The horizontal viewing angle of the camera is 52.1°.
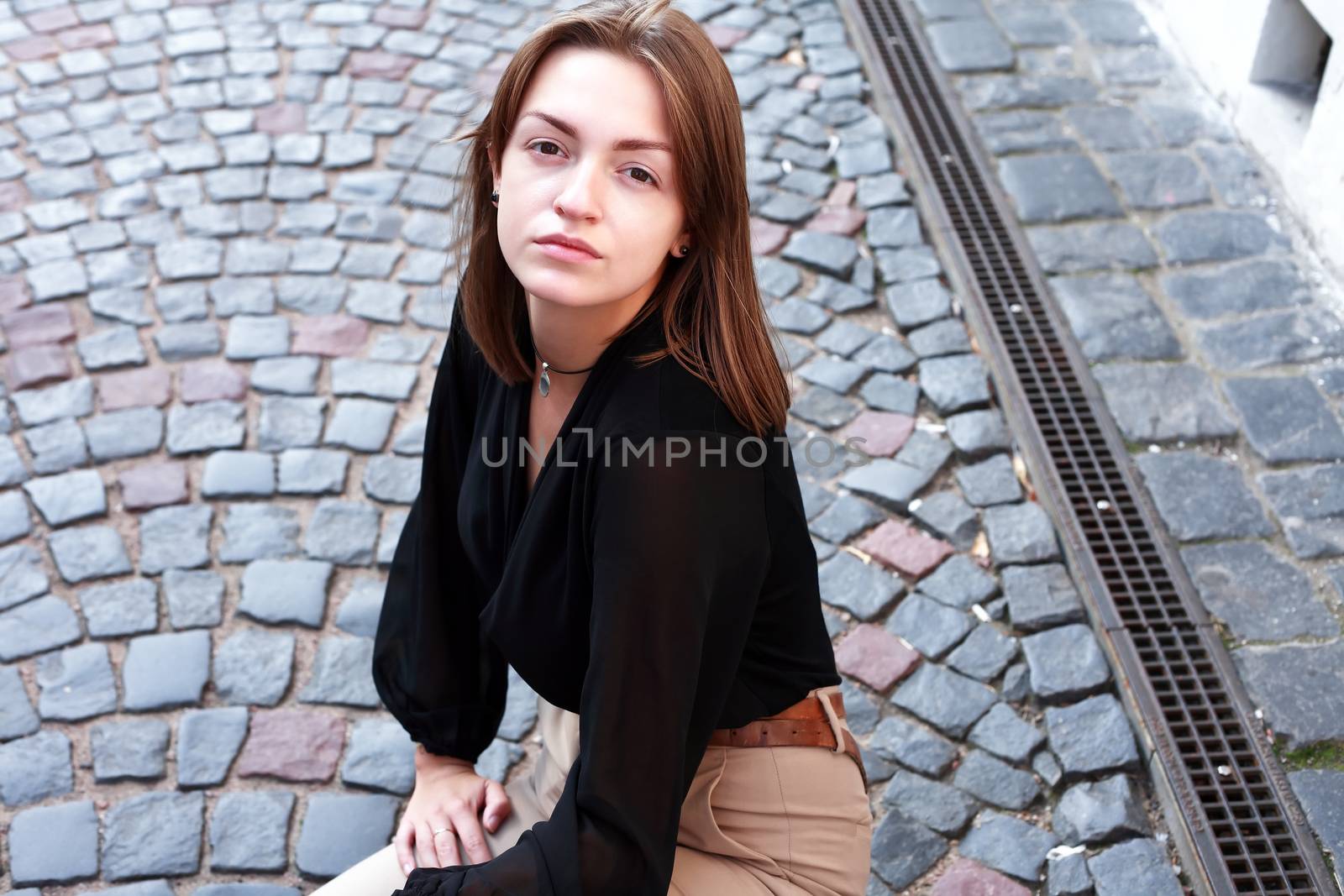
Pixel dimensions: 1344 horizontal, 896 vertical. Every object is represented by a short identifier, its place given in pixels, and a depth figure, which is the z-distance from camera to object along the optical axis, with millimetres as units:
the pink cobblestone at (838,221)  5125
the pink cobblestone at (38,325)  4664
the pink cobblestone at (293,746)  3424
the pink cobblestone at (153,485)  4113
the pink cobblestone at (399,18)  6250
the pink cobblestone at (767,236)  5016
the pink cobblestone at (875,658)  3637
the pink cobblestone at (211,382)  4473
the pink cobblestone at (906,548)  3922
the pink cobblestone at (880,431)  4281
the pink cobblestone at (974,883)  3162
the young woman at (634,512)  2064
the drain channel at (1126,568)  3211
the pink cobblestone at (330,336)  4660
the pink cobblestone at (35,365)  4508
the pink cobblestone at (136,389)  4445
